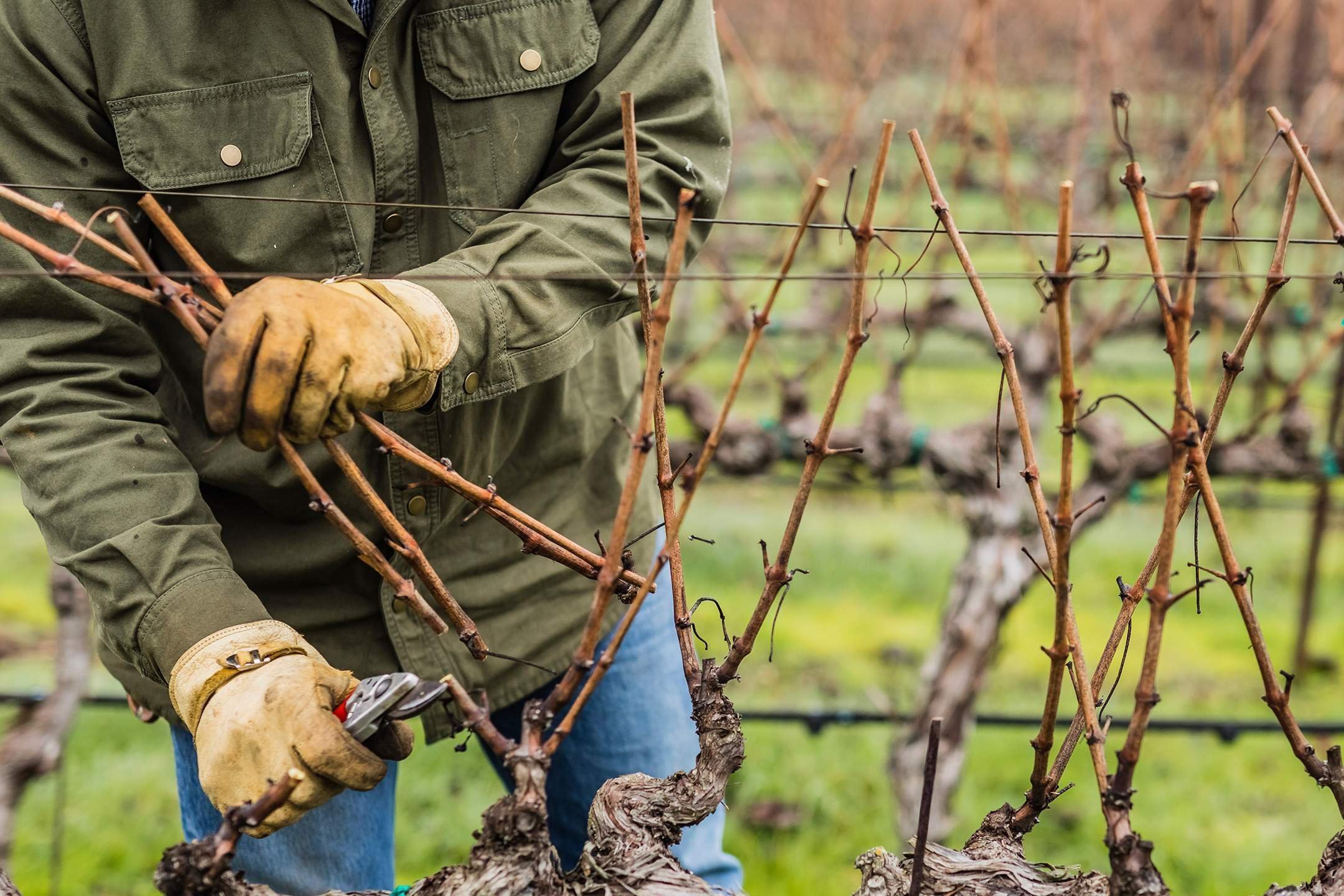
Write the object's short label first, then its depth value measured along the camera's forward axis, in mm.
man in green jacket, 1434
